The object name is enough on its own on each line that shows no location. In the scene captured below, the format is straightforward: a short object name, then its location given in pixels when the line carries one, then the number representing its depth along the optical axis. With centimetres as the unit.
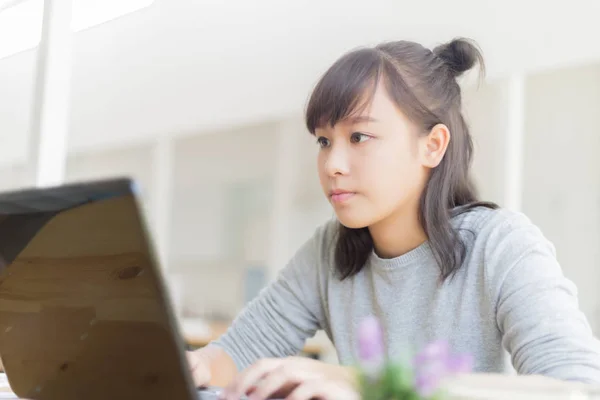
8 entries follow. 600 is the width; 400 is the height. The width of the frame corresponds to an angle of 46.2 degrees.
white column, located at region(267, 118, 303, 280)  582
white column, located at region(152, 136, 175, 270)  633
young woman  116
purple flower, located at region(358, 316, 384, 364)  40
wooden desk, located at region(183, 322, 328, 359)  378
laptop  60
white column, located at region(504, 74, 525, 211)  398
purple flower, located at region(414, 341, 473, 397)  40
